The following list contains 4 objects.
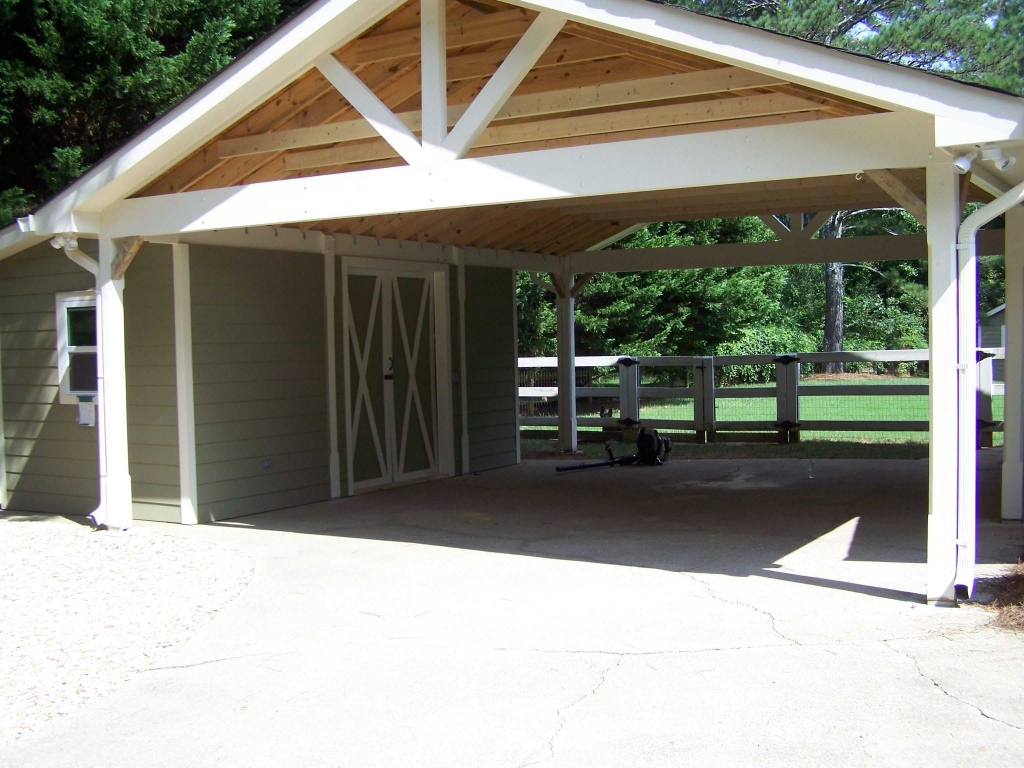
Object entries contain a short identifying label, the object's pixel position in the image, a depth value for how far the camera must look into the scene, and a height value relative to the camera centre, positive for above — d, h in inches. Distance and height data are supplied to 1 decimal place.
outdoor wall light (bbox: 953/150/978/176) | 192.4 +39.1
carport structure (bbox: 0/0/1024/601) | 202.2 +48.2
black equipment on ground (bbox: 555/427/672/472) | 470.9 -42.7
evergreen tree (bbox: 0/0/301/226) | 520.1 +165.7
